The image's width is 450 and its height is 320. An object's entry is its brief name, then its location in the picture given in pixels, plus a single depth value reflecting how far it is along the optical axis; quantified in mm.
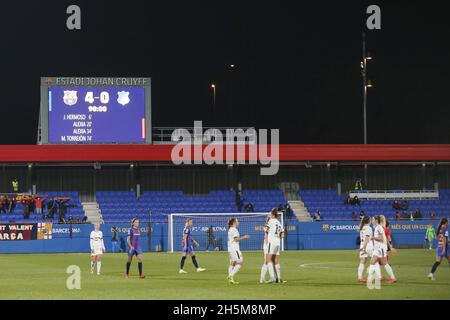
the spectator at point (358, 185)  66375
